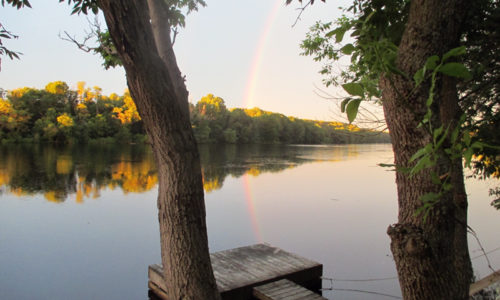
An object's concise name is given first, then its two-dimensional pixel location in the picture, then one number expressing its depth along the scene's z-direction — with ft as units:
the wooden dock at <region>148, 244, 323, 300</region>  17.56
